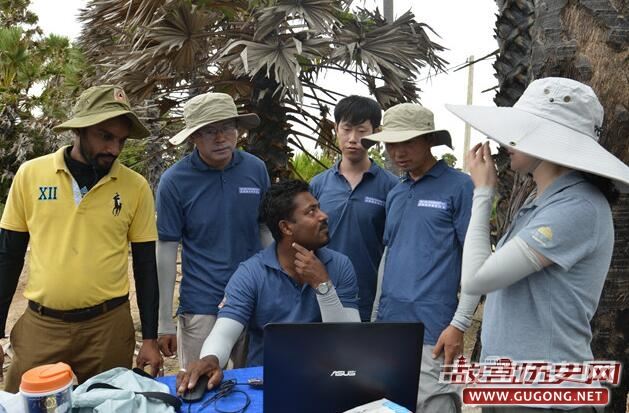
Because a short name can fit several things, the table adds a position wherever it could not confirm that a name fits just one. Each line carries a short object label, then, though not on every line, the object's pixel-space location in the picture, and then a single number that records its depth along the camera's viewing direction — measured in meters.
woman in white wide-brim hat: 1.35
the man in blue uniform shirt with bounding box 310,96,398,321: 2.58
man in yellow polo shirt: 2.12
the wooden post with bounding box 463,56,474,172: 15.90
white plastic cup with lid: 1.29
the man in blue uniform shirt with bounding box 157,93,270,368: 2.53
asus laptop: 1.33
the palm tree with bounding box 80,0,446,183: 4.41
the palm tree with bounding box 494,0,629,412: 2.33
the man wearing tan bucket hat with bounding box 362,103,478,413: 2.15
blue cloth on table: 1.62
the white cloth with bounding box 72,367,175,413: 1.45
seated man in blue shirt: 1.98
